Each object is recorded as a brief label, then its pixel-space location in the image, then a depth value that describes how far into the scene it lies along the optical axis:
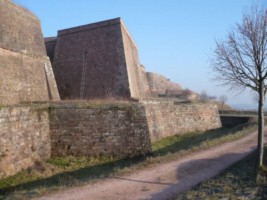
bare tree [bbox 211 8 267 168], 8.42
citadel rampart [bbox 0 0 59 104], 14.23
